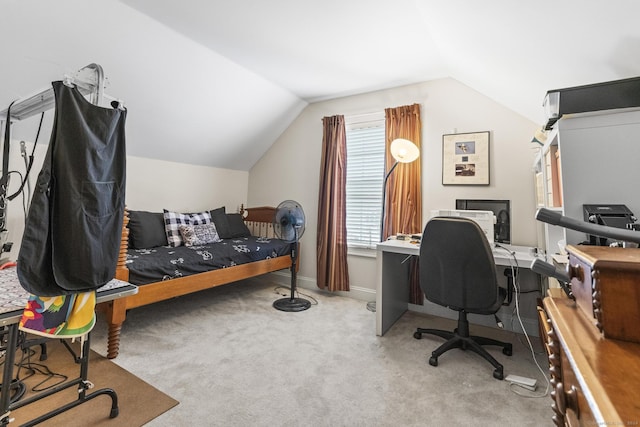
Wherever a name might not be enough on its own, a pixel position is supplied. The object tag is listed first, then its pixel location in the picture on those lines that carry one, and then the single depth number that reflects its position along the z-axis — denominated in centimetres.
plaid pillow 309
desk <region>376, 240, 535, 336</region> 204
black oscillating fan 296
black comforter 220
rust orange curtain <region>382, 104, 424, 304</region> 296
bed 199
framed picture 270
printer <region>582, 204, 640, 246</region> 109
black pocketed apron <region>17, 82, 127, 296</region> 99
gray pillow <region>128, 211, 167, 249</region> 286
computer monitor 258
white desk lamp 272
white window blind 335
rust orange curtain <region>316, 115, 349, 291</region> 338
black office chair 179
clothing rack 125
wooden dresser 35
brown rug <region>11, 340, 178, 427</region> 136
